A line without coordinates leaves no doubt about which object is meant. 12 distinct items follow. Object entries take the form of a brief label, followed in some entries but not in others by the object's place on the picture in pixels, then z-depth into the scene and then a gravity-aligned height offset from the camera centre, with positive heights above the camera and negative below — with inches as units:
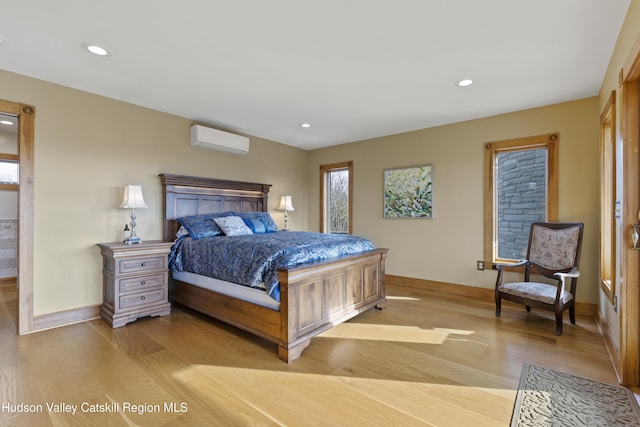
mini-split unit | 161.2 +41.6
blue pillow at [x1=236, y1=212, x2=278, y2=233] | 170.7 -3.2
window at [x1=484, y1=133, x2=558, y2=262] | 142.1 +11.4
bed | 94.1 -31.1
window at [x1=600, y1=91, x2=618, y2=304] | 101.7 +5.7
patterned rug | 65.0 -45.5
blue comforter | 100.1 -15.8
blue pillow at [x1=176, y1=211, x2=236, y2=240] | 143.8 -6.8
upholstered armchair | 112.6 -23.5
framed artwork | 179.5 +13.2
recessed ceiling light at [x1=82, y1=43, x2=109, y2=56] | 92.8 +52.6
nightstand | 119.0 -29.3
